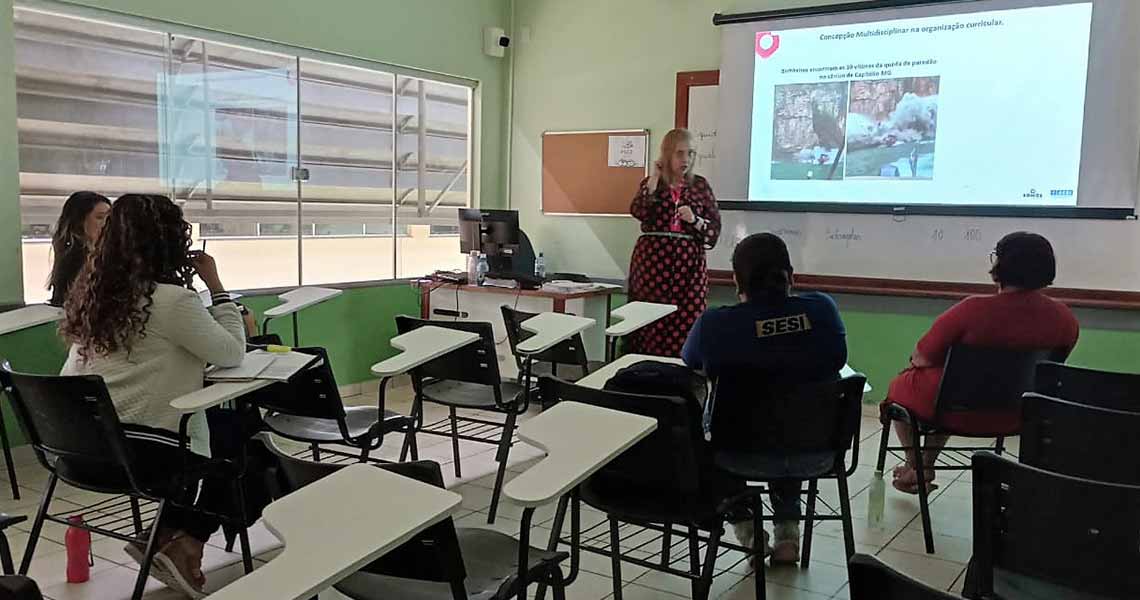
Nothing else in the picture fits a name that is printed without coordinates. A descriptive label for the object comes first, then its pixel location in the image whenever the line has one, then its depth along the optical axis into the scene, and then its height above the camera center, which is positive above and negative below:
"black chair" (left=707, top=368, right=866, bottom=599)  2.43 -0.61
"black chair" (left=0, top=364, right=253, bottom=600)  2.27 -0.69
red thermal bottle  2.74 -1.14
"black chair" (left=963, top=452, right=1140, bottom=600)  1.52 -0.58
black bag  2.29 -0.46
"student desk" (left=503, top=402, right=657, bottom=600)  1.46 -0.46
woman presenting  4.89 -0.18
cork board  5.86 +0.24
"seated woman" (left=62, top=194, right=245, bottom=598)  2.41 -0.38
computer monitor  5.41 -0.16
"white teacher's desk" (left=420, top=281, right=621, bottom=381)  5.23 -0.61
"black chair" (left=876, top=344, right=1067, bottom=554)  2.95 -0.59
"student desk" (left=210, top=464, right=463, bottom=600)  1.15 -0.49
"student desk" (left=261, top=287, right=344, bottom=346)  3.90 -0.47
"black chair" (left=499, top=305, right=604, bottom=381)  3.75 -0.61
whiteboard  4.43 -0.13
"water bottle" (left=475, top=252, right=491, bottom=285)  5.48 -0.40
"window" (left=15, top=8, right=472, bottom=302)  4.04 +0.29
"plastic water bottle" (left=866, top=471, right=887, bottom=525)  3.42 -1.17
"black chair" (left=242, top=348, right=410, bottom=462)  2.94 -0.77
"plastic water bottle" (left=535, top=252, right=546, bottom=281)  5.86 -0.42
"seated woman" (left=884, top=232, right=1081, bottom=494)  3.00 -0.34
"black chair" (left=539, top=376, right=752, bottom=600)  2.10 -0.70
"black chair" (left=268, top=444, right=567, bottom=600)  1.48 -0.73
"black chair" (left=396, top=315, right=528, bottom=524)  3.35 -0.76
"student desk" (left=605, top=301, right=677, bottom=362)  2.96 -0.39
